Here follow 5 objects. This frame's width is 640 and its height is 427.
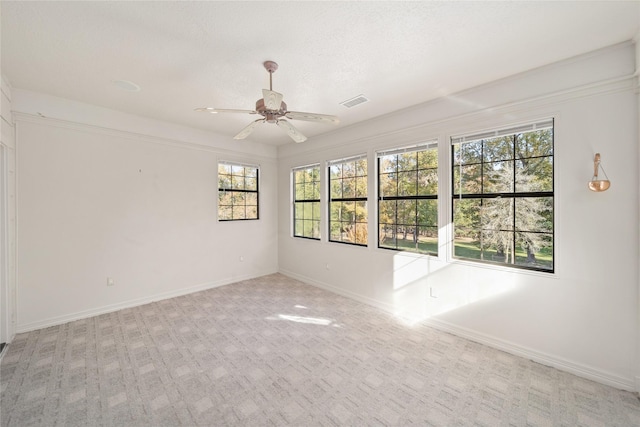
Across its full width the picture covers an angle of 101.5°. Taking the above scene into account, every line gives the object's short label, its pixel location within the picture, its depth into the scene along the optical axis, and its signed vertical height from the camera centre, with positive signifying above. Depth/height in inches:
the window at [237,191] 191.8 +15.3
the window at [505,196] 100.5 +4.8
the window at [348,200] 164.1 +6.3
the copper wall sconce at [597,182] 82.8 +8.0
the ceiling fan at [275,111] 80.0 +32.9
